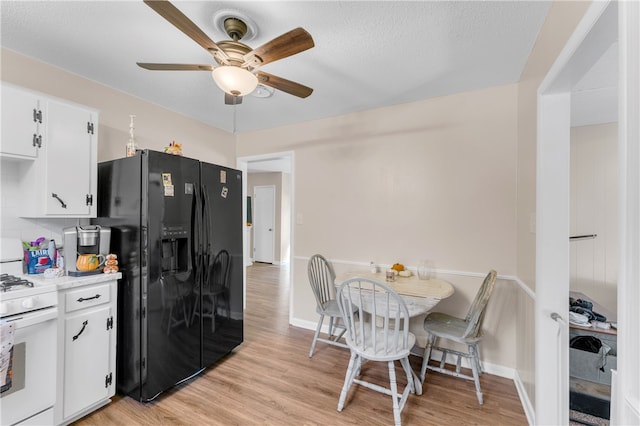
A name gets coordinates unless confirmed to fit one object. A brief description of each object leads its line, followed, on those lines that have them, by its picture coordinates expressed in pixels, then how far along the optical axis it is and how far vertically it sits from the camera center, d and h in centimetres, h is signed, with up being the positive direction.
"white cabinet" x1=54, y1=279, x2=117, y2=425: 171 -93
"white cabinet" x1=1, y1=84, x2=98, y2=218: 173 +43
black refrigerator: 194 -39
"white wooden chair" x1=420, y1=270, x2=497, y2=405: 198 -91
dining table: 201 -61
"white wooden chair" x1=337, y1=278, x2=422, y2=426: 175 -89
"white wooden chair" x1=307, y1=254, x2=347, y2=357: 264 -84
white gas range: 145 -79
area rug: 177 -137
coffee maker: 190 -22
